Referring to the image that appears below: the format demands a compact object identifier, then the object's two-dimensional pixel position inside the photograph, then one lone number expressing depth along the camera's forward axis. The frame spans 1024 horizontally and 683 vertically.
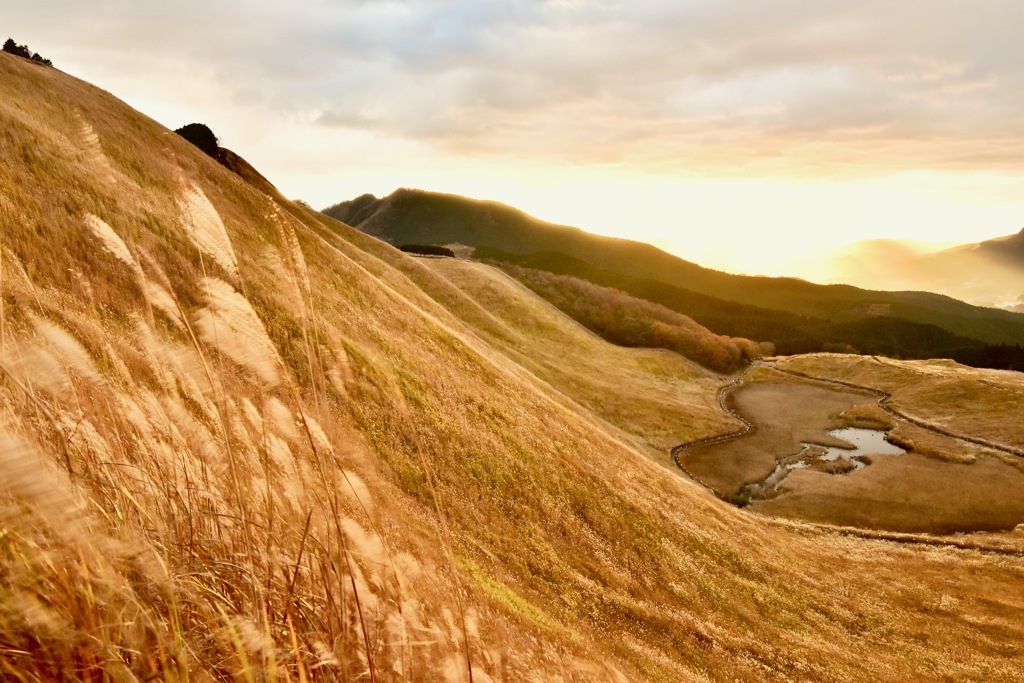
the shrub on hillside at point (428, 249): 167.86
